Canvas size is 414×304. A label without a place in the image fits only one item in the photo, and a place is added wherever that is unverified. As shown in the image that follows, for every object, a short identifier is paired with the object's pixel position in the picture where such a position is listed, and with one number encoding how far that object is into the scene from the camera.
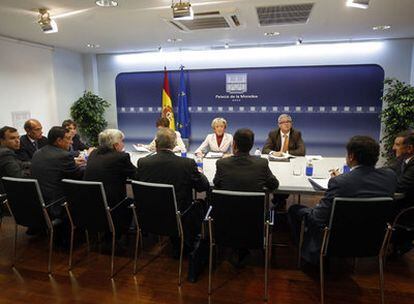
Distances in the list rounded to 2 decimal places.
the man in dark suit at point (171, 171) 2.47
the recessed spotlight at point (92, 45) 5.59
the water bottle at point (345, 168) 2.91
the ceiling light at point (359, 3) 2.83
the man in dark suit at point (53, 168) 2.76
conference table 2.56
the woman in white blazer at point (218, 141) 4.27
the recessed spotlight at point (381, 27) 4.40
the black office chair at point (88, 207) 2.41
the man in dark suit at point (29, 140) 3.91
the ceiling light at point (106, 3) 3.17
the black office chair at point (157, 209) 2.27
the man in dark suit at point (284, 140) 4.10
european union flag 6.42
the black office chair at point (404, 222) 2.35
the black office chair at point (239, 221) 2.05
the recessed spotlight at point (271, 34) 4.80
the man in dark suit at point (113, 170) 2.67
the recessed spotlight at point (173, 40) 5.14
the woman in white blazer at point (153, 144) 4.14
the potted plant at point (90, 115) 6.39
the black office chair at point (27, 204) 2.48
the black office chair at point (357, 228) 1.89
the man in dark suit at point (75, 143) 4.09
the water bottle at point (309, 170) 2.91
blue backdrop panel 5.81
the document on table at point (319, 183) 2.47
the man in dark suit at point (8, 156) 2.91
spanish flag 6.44
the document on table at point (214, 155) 3.86
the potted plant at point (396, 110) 5.00
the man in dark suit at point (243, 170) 2.34
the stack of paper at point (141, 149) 4.20
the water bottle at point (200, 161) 3.26
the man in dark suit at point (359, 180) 2.01
